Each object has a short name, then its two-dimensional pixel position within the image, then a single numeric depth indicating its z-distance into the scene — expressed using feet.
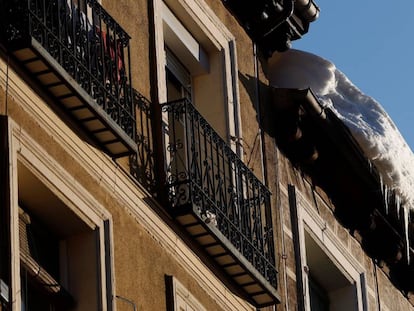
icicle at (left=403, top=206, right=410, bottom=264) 66.23
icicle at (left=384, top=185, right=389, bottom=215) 64.64
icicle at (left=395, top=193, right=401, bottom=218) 65.26
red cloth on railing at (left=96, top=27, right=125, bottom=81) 46.60
